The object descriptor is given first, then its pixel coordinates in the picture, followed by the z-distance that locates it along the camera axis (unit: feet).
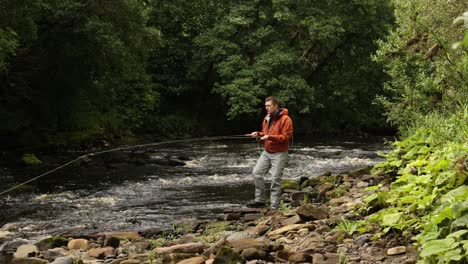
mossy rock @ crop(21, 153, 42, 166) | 59.93
